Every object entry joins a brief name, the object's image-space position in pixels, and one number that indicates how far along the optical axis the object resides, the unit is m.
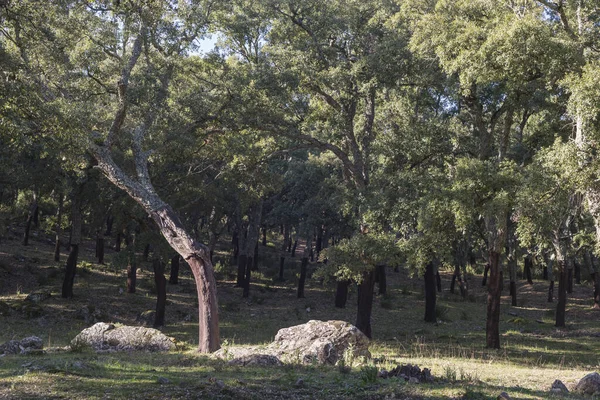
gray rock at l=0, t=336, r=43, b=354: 12.34
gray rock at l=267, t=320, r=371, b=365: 12.37
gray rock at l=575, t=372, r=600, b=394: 9.34
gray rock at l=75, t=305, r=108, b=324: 24.55
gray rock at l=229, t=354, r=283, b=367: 11.14
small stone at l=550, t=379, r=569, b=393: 9.29
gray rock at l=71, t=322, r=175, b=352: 14.09
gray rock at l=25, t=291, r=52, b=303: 25.81
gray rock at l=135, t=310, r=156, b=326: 25.33
